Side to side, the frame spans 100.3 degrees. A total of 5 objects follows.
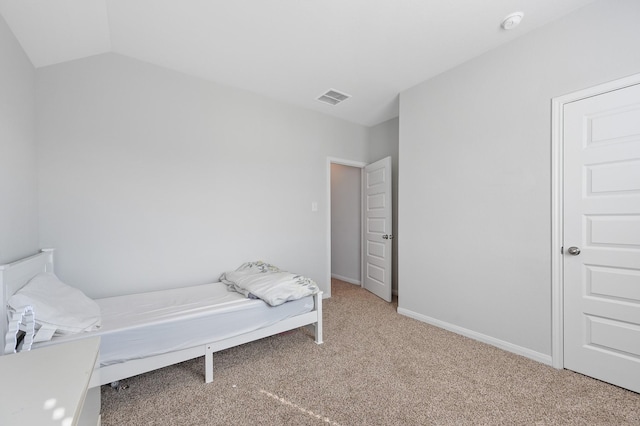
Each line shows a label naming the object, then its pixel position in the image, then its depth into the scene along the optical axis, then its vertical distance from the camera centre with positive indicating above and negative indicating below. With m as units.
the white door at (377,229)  3.62 -0.28
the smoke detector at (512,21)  1.94 +1.41
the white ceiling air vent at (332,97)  3.16 +1.39
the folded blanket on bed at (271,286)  2.17 -0.64
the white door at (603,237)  1.73 -0.20
